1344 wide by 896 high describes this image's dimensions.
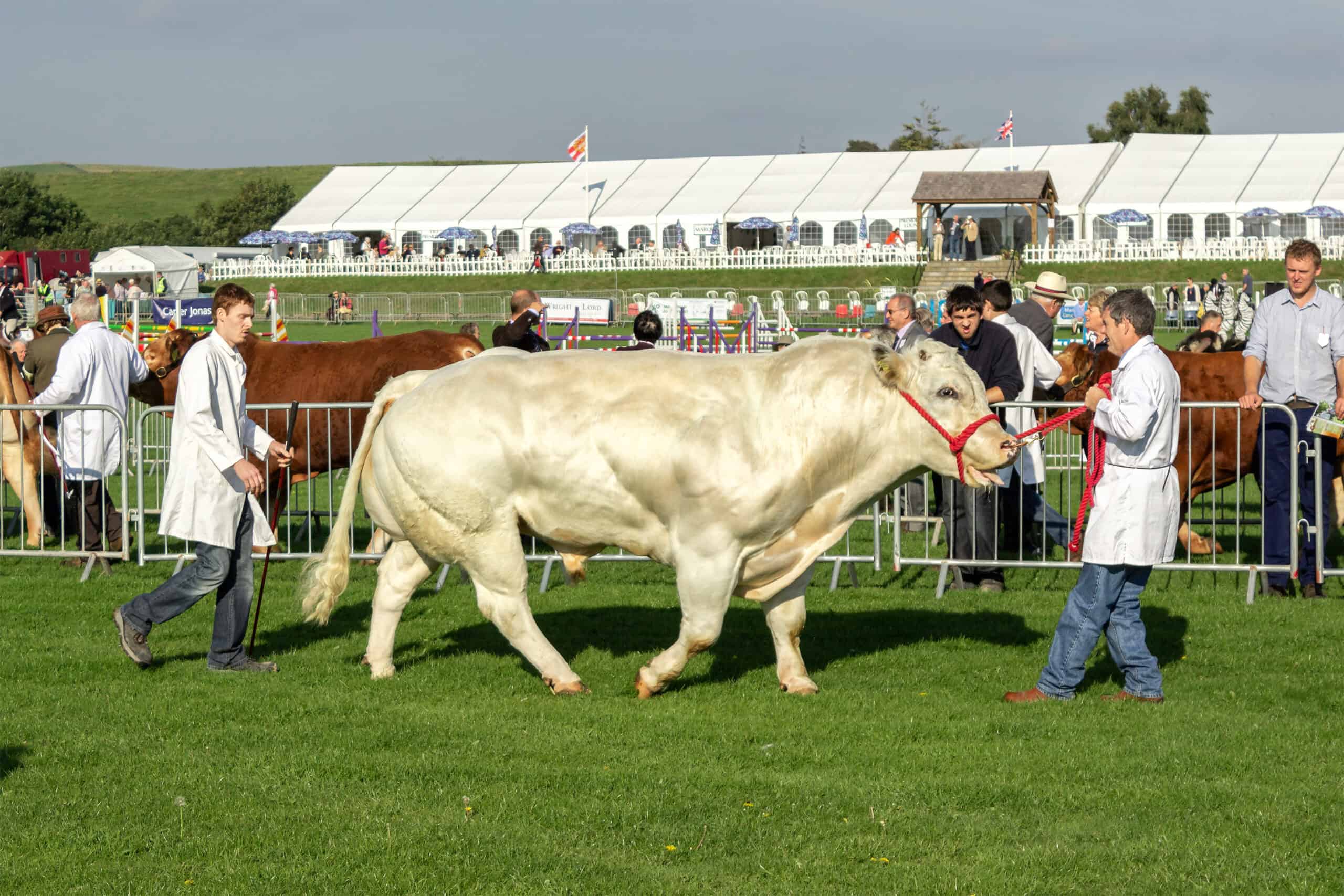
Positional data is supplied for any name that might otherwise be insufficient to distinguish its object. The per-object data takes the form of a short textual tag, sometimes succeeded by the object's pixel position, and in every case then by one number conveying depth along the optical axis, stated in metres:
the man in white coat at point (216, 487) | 8.22
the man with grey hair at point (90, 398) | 12.12
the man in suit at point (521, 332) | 13.91
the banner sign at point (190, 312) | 40.44
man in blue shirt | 10.43
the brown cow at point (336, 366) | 13.36
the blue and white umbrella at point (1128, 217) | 60.47
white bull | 7.51
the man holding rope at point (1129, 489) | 7.33
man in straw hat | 13.45
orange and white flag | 65.94
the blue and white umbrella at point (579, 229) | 66.62
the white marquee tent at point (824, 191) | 61.19
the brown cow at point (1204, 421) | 11.98
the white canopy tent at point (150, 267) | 66.25
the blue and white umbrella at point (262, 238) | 70.06
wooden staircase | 56.50
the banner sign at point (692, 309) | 41.44
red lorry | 68.69
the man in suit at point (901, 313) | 13.27
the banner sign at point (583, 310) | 44.38
